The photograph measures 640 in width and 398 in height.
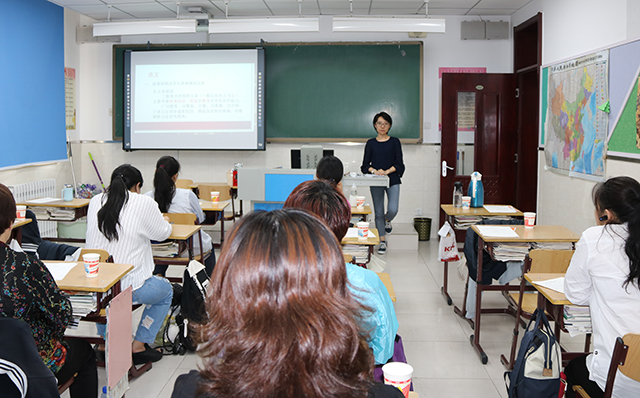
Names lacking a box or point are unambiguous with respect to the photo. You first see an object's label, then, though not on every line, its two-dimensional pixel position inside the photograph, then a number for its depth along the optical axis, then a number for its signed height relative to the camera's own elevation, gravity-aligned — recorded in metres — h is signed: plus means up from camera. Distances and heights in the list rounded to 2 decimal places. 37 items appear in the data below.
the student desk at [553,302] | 2.34 -0.65
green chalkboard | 6.67 +1.03
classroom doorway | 6.44 +0.43
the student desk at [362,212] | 4.35 -0.40
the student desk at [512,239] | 3.16 -0.46
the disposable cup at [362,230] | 3.29 -0.42
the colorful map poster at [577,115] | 4.34 +0.49
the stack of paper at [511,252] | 3.23 -0.55
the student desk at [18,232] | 3.35 -0.44
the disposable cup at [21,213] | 3.50 -0.33
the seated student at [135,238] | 2.94 -0.43
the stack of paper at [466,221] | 4.03 -0.44
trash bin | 6.65 -0.81
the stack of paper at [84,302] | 2.43 -0.65
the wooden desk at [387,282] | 2.36 -0.59
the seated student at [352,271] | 1.61 -0.34
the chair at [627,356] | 1.76 -0.67
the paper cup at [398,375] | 1.34 -0.55
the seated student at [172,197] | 4.12 -0.26
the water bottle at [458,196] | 4.34 -0.26
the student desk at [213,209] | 5.02 -0.42
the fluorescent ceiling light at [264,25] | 5.57 +1.57
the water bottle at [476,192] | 4.21 -0.22
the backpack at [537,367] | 2.08 -0.84
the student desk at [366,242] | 3.21 -0.48
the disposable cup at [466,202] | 4.16 -0.30
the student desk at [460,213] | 3.97 -0.37
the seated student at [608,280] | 2.01 -0.47
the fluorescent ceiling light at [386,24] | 5.56 +1.56
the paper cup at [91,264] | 2.37 -0.47
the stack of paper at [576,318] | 2.40 -0.72
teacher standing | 5.71 +0.03
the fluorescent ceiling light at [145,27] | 5.73 +1.60
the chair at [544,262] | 2.88 -0.55
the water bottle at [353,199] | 4.64 -0.31
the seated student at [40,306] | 1.81 -0.52
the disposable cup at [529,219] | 3.43 -0.36
